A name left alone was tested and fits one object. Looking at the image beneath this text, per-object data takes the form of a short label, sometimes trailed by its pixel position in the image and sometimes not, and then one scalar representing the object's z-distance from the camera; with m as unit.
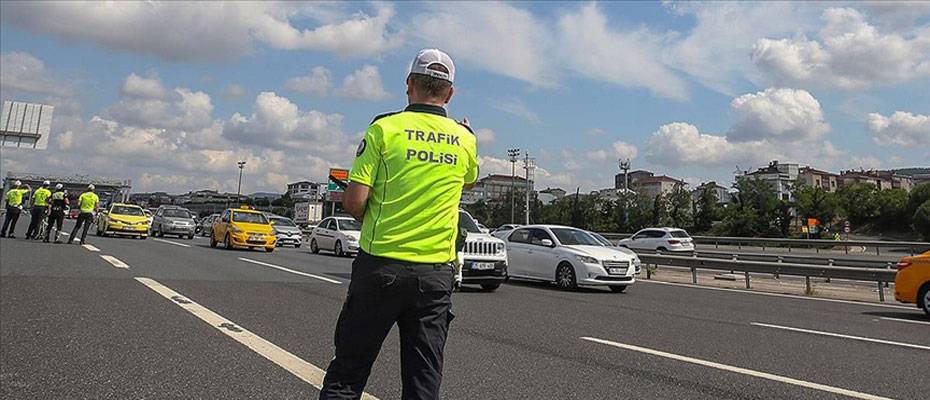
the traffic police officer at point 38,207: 19.81
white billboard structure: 37.69
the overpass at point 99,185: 60.12
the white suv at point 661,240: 34.88
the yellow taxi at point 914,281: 11.25
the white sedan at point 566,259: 14.30
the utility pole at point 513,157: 90.62
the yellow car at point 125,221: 27.33
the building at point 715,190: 72.99
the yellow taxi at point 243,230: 23.11
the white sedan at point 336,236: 24.16
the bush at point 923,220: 52.66
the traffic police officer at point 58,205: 19.17
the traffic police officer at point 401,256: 2.78
